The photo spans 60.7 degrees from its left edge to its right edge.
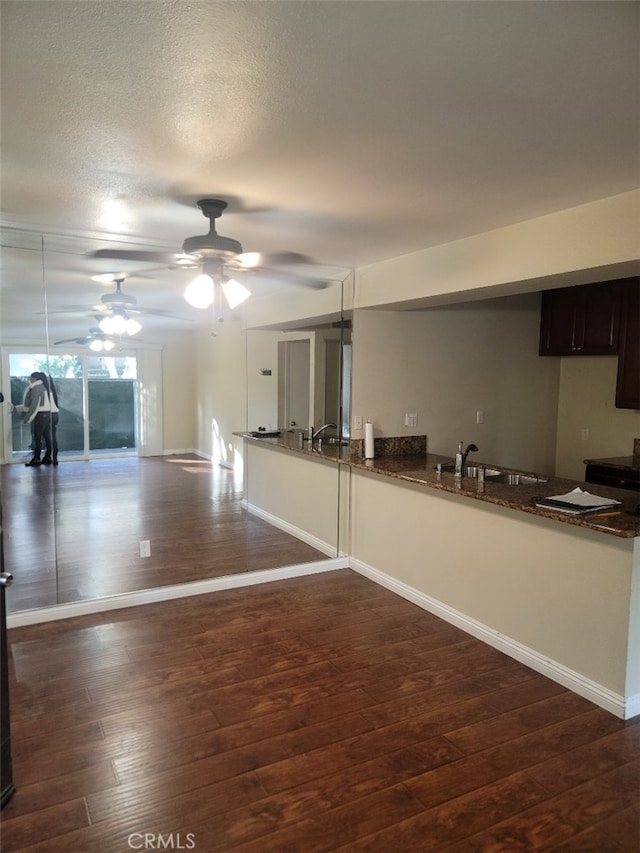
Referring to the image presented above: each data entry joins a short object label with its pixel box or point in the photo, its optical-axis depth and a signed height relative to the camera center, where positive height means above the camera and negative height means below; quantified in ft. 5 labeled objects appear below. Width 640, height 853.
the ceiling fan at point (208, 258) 8.74 +2.17
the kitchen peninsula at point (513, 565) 8.19 -3.30
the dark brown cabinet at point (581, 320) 13.87 +1.87
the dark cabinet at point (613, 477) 12.61 -2.07
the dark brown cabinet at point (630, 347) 13.28 +1.06
